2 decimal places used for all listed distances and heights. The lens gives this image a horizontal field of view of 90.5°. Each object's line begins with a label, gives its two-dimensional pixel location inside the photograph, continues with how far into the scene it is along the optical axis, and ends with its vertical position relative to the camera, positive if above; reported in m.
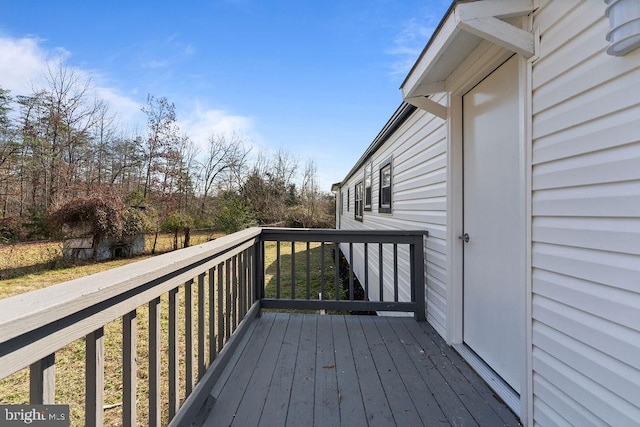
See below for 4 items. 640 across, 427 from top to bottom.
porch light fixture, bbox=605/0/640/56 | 1.03 +0.62
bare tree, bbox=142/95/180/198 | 12.99 +3.34
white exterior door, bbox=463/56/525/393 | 1.94 -0.09
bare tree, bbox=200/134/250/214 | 18.00 +3.02
